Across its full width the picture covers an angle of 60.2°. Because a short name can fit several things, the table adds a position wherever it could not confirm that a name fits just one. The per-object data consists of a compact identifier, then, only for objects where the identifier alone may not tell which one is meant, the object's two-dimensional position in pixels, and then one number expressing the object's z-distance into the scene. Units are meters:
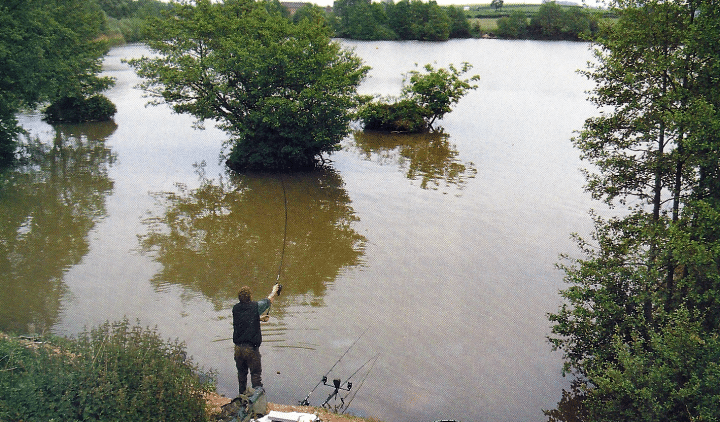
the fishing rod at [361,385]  10.28
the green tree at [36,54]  21.44
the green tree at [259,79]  23.05
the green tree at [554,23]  79.56
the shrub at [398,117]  32.53
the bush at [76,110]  34.56
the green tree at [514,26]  87.75
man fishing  8.94
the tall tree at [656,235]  8.02
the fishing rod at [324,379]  9.80
